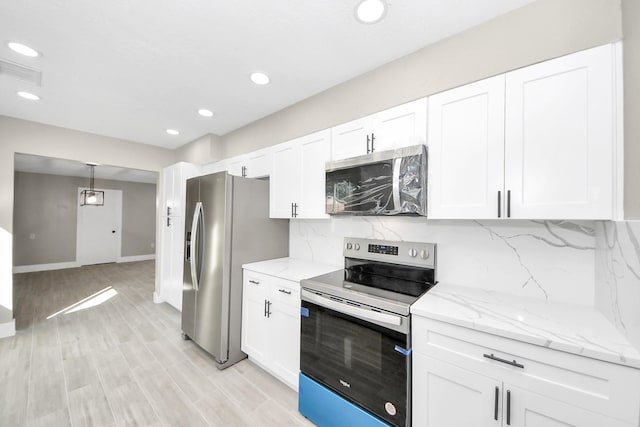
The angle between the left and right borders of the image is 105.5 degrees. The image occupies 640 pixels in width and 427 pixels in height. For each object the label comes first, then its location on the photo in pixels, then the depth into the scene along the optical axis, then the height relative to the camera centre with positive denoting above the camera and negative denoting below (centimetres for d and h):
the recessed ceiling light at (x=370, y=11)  137 +120
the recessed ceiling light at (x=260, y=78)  209 +119
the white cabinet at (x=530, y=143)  114 +40
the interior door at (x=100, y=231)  700 -61
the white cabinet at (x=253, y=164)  276 +60
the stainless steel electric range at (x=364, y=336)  135 -76
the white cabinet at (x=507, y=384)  91 -71
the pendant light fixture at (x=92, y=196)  611 +39
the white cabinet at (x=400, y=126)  165 +65
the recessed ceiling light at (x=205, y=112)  278 +117
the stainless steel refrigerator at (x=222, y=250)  238 -39
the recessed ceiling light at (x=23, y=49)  172 +116
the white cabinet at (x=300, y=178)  222 +36
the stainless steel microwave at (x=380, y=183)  160 +24
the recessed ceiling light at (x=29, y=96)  239 +114
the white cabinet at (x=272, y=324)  199 -98
